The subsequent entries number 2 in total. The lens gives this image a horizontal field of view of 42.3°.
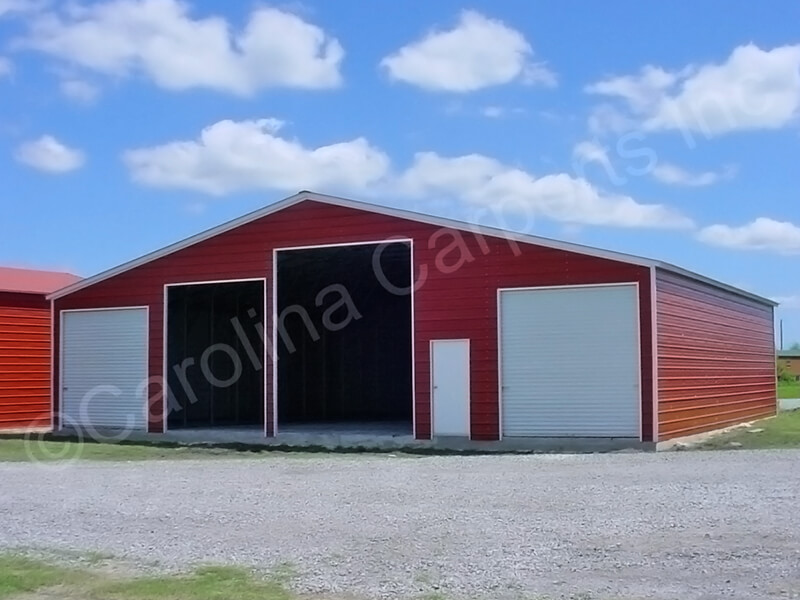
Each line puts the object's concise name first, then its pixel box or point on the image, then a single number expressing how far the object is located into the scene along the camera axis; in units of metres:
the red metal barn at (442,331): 18.06
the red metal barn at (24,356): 26.03
